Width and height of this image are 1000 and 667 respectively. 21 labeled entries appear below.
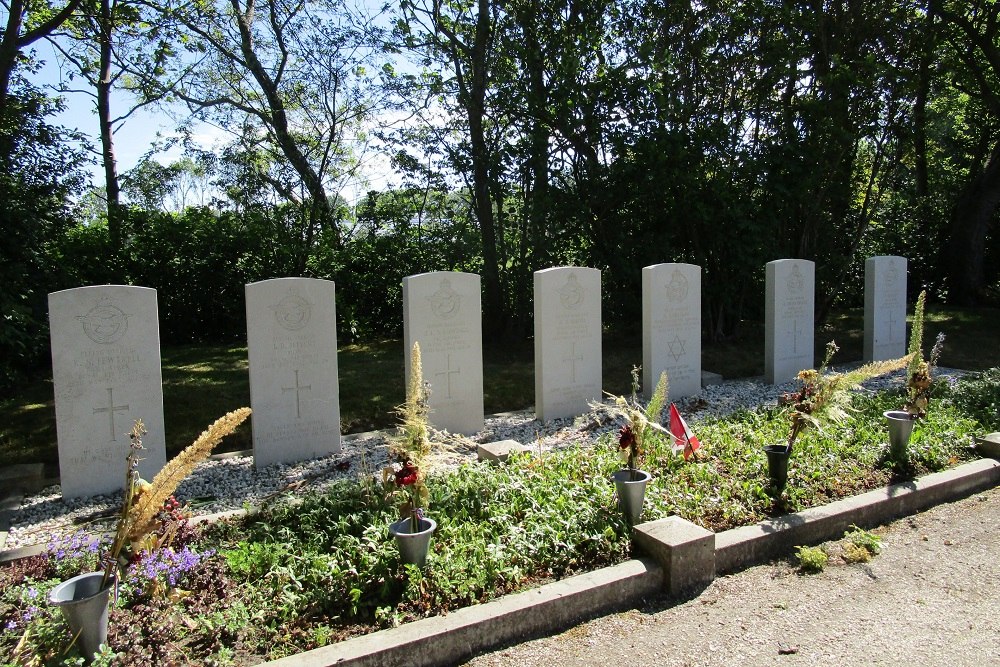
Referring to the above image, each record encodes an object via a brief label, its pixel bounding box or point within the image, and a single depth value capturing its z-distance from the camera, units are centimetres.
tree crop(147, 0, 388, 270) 1359
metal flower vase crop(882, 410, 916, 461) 505
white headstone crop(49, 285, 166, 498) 524
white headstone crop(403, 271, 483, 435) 657
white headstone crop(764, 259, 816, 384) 895
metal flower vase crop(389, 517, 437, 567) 330
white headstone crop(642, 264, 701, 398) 808
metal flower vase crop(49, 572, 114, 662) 257
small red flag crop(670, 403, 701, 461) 460
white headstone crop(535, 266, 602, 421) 730
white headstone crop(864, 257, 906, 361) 1024
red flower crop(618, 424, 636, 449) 404
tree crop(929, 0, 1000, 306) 1341
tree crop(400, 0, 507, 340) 1084
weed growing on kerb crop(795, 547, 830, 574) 377
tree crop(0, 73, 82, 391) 792
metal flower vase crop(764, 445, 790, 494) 447
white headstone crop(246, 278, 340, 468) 587
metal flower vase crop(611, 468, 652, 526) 394
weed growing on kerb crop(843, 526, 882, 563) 389
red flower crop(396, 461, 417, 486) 332
